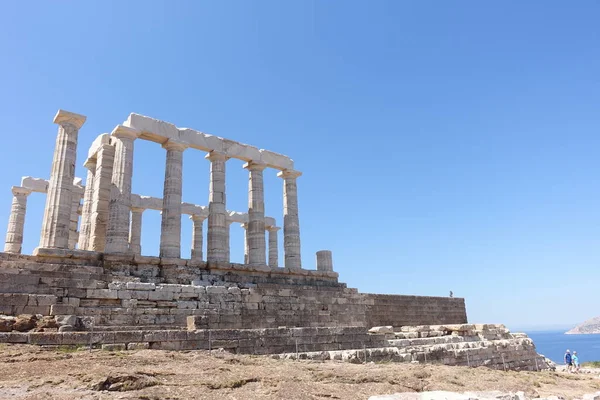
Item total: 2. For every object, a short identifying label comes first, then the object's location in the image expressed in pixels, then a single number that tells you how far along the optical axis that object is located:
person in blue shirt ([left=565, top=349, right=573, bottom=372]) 26.60
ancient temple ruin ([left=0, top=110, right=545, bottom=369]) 14.02
